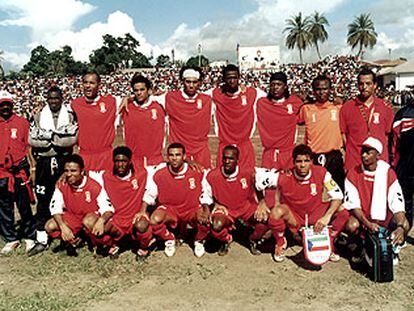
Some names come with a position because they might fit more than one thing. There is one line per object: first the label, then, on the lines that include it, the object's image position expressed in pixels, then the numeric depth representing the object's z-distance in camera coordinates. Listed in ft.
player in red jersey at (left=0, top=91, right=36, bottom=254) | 20.22
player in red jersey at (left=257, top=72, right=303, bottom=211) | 21.34
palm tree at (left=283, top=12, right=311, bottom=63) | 235.20
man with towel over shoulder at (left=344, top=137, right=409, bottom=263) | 17.54
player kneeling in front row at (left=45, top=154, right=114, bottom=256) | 19.08
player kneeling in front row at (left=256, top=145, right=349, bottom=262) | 18.11
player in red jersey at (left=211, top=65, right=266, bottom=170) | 21.75
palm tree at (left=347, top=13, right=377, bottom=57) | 228.84
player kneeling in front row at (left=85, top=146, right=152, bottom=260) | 18.97
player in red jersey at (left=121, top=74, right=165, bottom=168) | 21.06
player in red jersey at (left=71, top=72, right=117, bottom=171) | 20.76
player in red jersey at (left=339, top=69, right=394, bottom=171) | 19.54
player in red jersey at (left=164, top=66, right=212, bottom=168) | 21.58
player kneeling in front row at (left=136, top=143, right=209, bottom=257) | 19.45
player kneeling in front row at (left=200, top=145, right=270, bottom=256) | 19.17
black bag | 16.15
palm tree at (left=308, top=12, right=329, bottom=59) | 236.51
